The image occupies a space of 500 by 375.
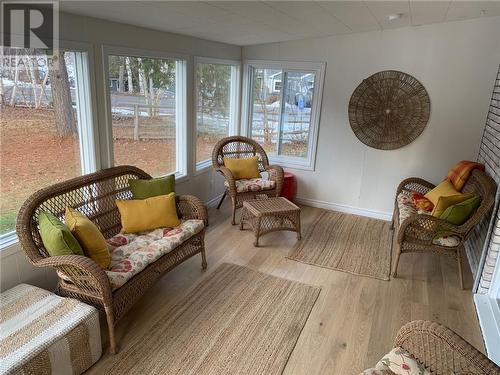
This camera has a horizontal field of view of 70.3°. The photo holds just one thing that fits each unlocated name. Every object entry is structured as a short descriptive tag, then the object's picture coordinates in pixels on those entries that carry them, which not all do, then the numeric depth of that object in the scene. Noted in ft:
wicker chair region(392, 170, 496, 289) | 9.05
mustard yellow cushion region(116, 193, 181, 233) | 8.85
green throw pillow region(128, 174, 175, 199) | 9.46
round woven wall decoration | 12.71
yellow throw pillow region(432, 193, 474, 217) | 9.32
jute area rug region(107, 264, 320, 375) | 6.64
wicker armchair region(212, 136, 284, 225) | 12.80
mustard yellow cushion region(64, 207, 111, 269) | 6.91
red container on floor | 14.80
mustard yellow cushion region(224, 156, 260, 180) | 13.57
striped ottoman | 5.40
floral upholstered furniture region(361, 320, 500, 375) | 4.64
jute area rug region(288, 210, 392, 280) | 10.47
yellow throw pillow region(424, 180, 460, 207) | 10.66
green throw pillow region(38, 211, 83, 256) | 6.41
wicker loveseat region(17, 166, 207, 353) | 6.47
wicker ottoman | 11.27
